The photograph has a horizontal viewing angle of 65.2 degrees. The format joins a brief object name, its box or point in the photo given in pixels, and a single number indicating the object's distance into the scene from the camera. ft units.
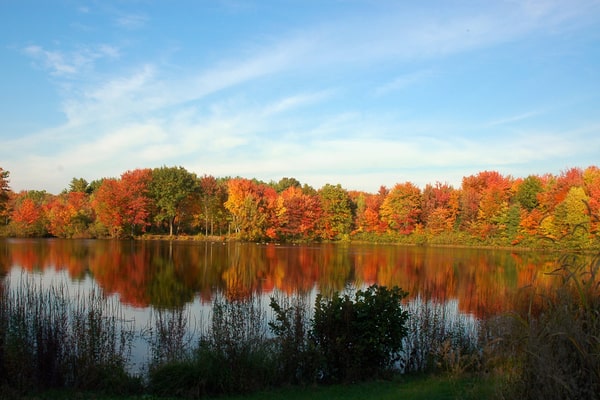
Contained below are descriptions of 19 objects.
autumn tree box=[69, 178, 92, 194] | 304.30
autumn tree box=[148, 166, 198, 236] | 229.86
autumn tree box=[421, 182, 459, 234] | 232.53
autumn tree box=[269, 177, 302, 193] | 347.36
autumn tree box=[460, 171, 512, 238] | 216.54
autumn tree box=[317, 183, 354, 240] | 253.24
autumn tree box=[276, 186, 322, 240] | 237.25
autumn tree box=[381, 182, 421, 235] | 240.53
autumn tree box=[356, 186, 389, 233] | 250.31
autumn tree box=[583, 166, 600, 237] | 164.14
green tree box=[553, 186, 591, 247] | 162.30
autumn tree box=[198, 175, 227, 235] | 240.05
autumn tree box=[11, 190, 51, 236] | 225.95
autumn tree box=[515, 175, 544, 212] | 214.90
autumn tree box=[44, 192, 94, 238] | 226.17
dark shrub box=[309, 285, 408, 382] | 31.68
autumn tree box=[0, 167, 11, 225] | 153.58
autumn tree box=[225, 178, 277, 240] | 222.07
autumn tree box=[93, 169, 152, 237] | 219.41
